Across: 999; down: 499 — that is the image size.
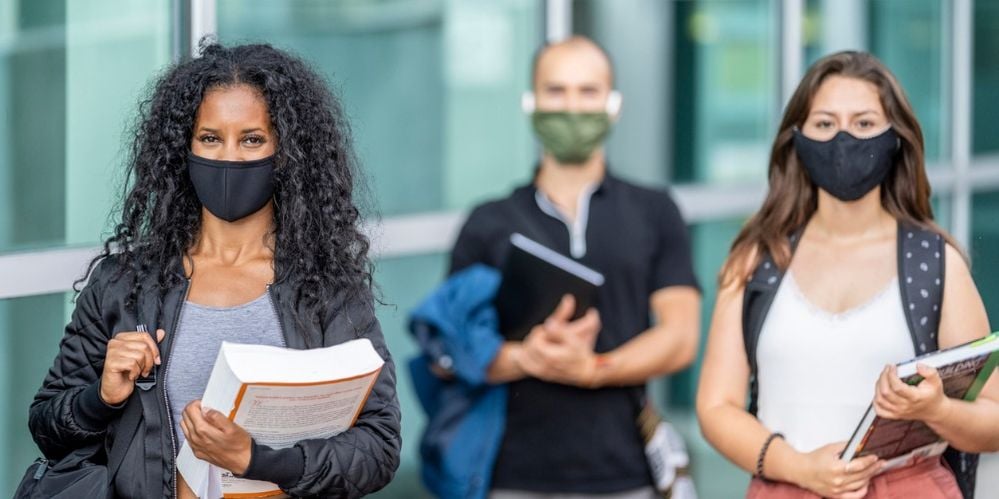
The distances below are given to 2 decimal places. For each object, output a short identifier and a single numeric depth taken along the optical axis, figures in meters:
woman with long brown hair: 5.77
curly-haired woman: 4.80
